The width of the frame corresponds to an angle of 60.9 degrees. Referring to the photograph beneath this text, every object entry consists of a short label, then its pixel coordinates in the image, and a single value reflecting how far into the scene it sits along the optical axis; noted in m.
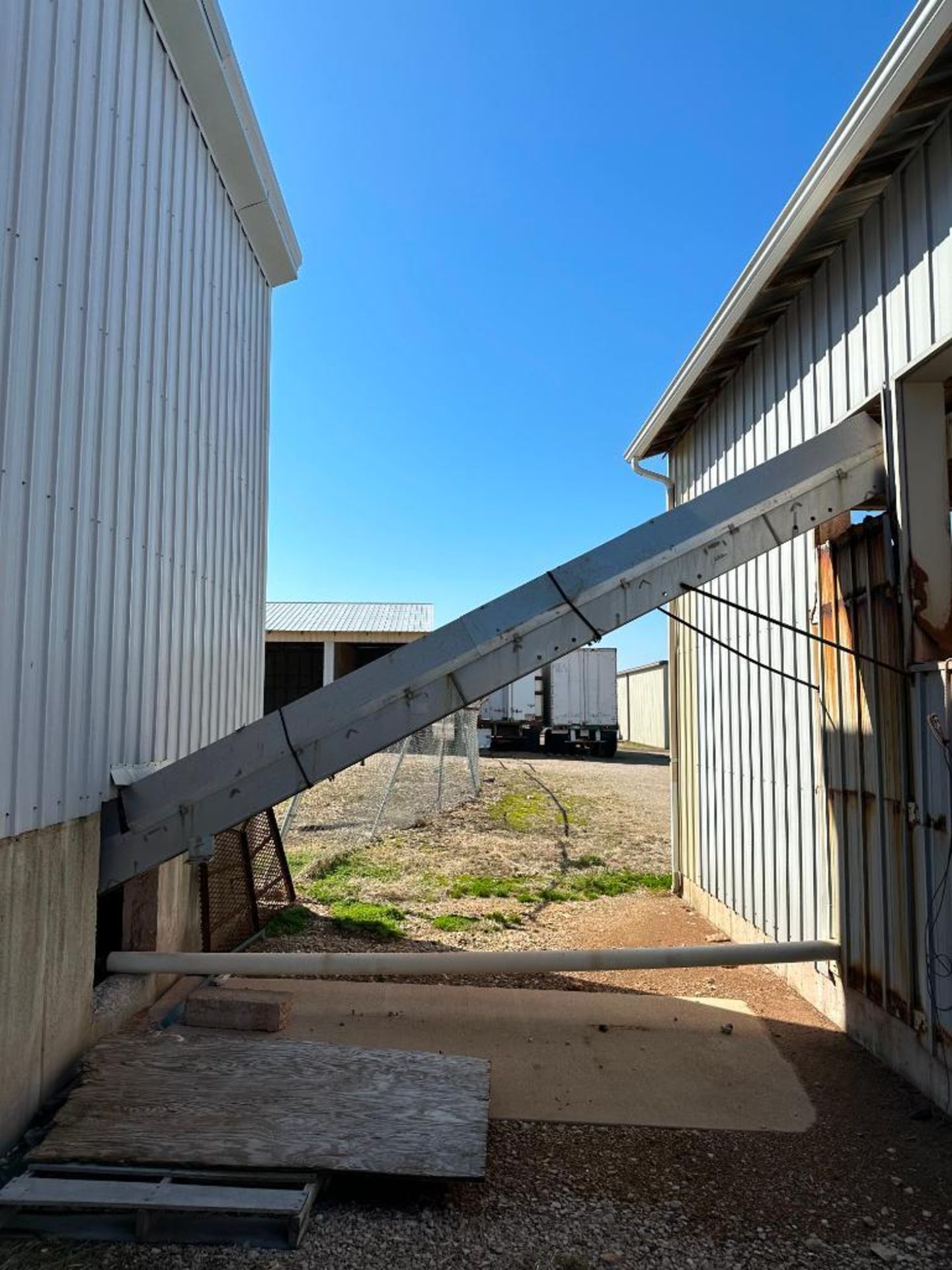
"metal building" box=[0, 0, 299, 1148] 3.53
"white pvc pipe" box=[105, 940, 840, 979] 4.75
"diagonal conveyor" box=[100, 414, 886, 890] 4.22
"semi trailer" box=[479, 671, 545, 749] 30.25
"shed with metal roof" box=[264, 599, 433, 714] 26.41
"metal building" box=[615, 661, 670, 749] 38.41
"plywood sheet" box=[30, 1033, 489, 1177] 3.22
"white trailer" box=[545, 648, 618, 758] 29.56
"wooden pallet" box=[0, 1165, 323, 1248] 2.92
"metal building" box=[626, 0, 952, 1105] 4.05
